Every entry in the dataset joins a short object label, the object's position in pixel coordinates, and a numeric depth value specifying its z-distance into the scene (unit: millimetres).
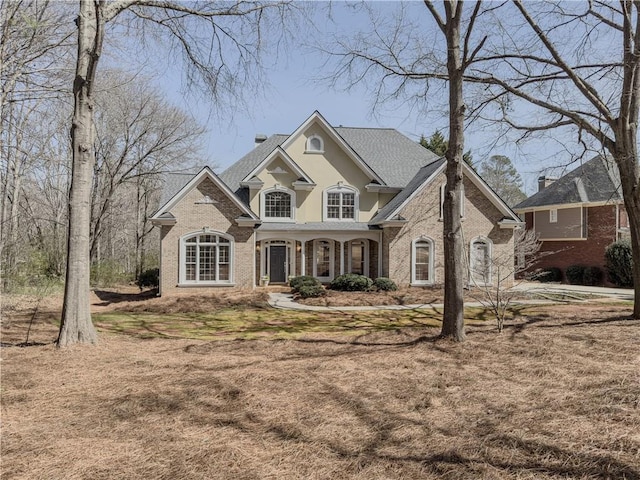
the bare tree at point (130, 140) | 24438
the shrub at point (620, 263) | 21109
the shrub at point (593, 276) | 23312
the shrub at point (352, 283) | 17906
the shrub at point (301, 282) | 17781
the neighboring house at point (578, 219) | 23438
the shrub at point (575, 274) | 24031
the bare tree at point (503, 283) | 8991
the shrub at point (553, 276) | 25875
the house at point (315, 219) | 17734
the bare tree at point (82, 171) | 7359
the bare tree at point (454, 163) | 7996
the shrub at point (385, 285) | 18047
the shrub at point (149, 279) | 20734
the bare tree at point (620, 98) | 9891
